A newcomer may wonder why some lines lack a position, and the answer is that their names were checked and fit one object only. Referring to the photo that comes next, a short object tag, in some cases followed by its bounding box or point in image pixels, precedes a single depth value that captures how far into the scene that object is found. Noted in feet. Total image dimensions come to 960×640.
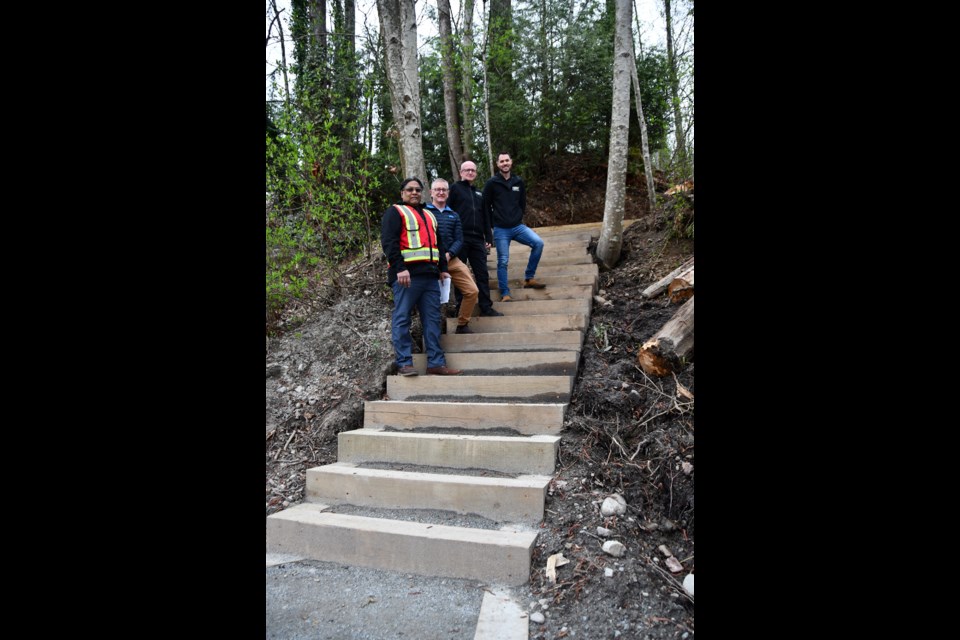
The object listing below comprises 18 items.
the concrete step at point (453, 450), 12.87
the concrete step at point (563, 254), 24.84
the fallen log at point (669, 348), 14.74
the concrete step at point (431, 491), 11.64
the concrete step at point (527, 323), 18.31
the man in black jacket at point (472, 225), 20.26
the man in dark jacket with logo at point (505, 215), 21.61
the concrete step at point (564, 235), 28.14
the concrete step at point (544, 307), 19.75
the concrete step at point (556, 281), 21.91
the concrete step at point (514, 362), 16.19
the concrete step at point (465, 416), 14.06
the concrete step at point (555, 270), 22.82
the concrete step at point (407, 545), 10.27
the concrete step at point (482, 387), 15.11
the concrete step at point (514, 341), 17.53
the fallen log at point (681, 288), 17.89
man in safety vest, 16.30
